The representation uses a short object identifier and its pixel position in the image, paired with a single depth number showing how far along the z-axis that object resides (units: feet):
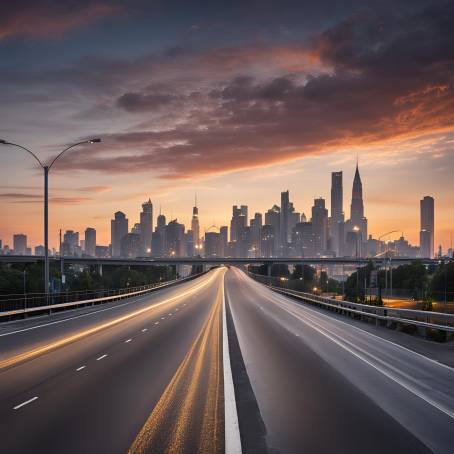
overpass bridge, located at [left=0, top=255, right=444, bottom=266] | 568.41
